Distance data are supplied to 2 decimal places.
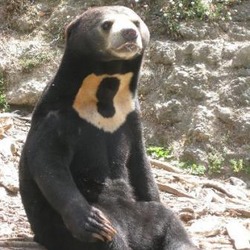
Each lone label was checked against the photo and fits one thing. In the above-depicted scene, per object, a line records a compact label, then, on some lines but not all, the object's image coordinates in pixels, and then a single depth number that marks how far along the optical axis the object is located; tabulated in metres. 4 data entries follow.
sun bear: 8.22
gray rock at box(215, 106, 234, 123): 16.03
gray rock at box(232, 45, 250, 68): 16.39
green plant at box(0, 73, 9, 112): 17.02
